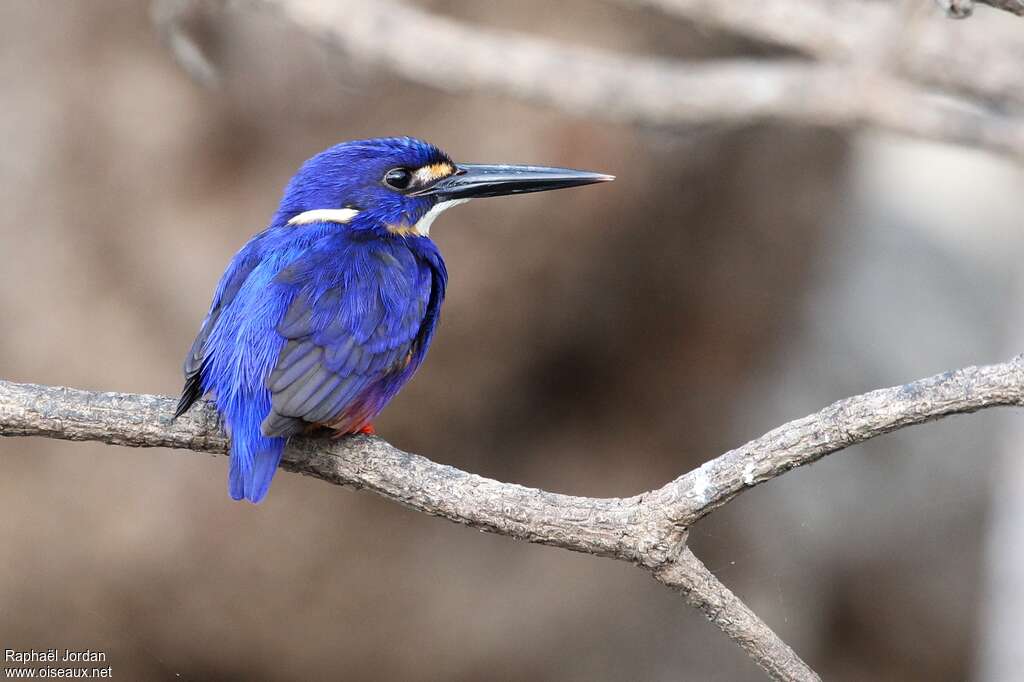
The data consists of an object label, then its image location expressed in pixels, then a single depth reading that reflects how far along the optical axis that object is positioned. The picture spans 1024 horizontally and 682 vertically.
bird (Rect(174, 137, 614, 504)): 4.90
